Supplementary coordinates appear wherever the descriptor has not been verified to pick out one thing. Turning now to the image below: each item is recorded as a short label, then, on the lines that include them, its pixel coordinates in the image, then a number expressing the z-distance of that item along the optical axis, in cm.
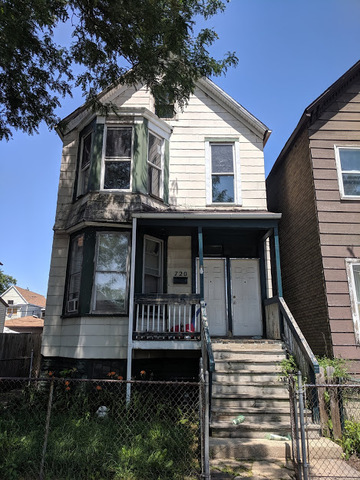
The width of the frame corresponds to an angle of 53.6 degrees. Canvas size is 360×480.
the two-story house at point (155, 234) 841
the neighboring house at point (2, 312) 2643
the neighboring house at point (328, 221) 803
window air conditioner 894
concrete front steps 520
